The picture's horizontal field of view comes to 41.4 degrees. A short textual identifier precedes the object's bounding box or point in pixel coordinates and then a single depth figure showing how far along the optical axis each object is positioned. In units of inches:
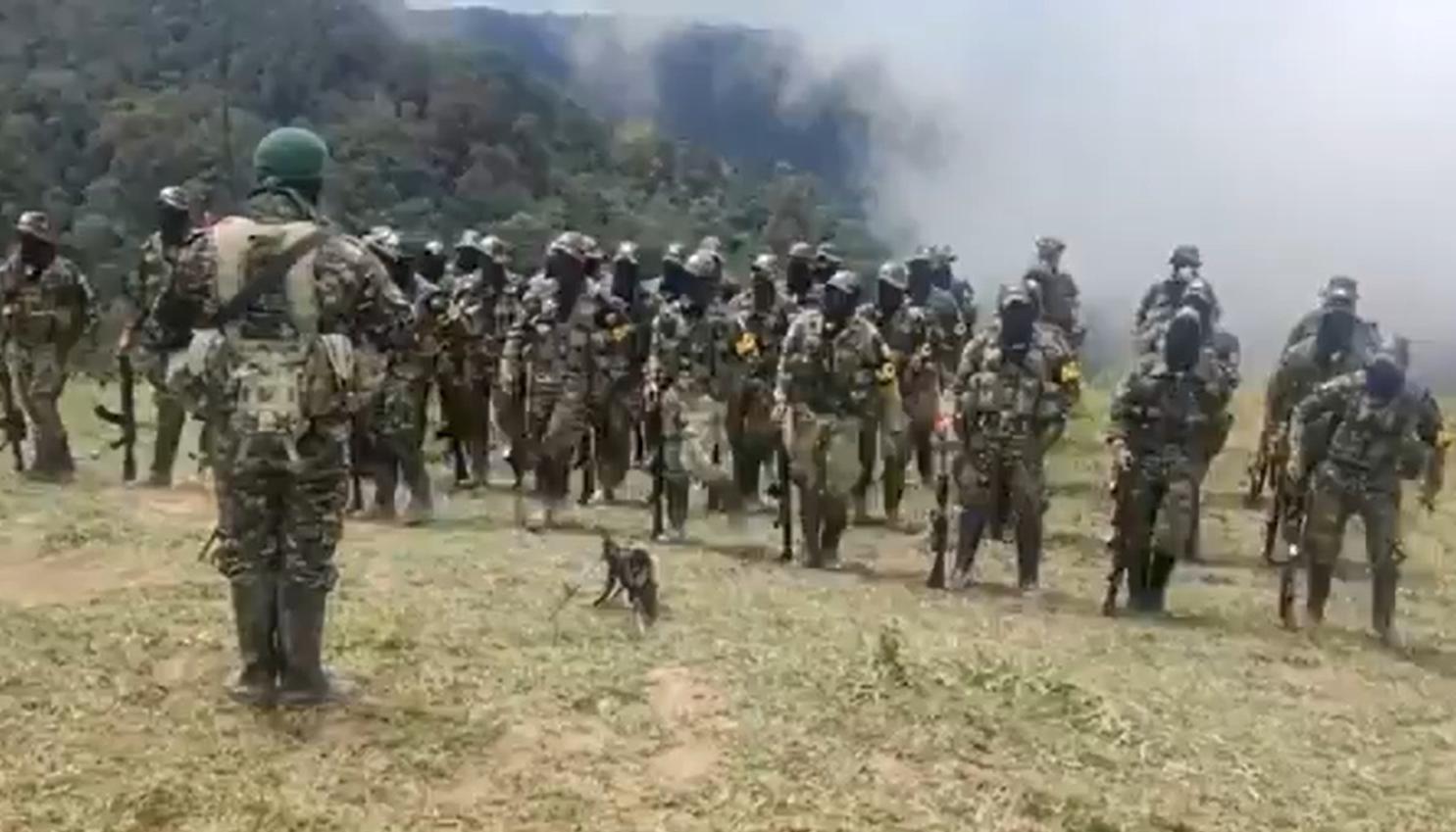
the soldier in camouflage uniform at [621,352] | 566.9
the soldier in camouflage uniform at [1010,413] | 477.4
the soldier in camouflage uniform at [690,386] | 557.0
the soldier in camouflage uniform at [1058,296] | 666.8
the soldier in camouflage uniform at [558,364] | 551.2
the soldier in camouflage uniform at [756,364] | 578.2
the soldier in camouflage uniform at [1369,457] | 447.2
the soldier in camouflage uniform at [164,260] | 545.6
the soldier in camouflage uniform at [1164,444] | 469.7
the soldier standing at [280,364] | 294.8
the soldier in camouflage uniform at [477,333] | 641.0
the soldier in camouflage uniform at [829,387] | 505.4
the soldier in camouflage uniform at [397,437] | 564.1
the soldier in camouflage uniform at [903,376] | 609.0
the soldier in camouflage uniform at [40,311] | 580.1
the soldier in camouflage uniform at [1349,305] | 560.1
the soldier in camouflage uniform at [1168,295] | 620.4
